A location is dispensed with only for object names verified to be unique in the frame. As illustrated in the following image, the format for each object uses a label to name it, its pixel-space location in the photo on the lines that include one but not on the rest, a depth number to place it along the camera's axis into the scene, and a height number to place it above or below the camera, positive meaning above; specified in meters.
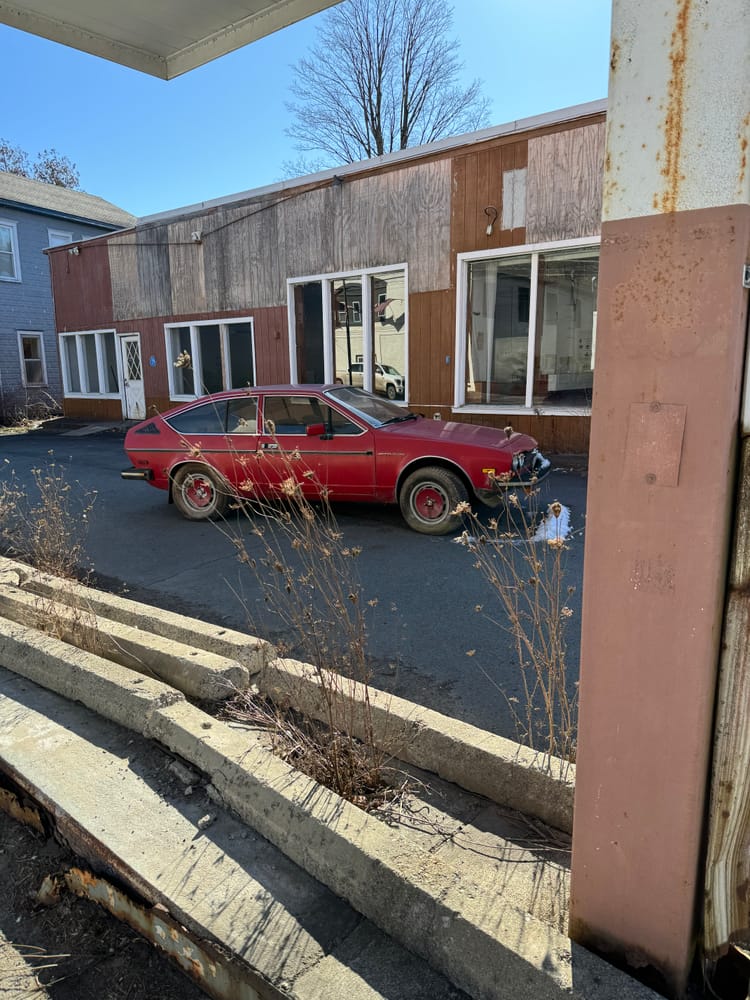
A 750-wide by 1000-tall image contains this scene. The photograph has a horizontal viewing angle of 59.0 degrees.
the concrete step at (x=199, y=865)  1.91 -1.73
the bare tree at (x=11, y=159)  37.53 +11.32
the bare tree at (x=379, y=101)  30.39 +11.81
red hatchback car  7.00 -1.01
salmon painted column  1.36 -0.21
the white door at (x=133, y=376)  19.05 -0.41
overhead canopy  3.44 +1.82
